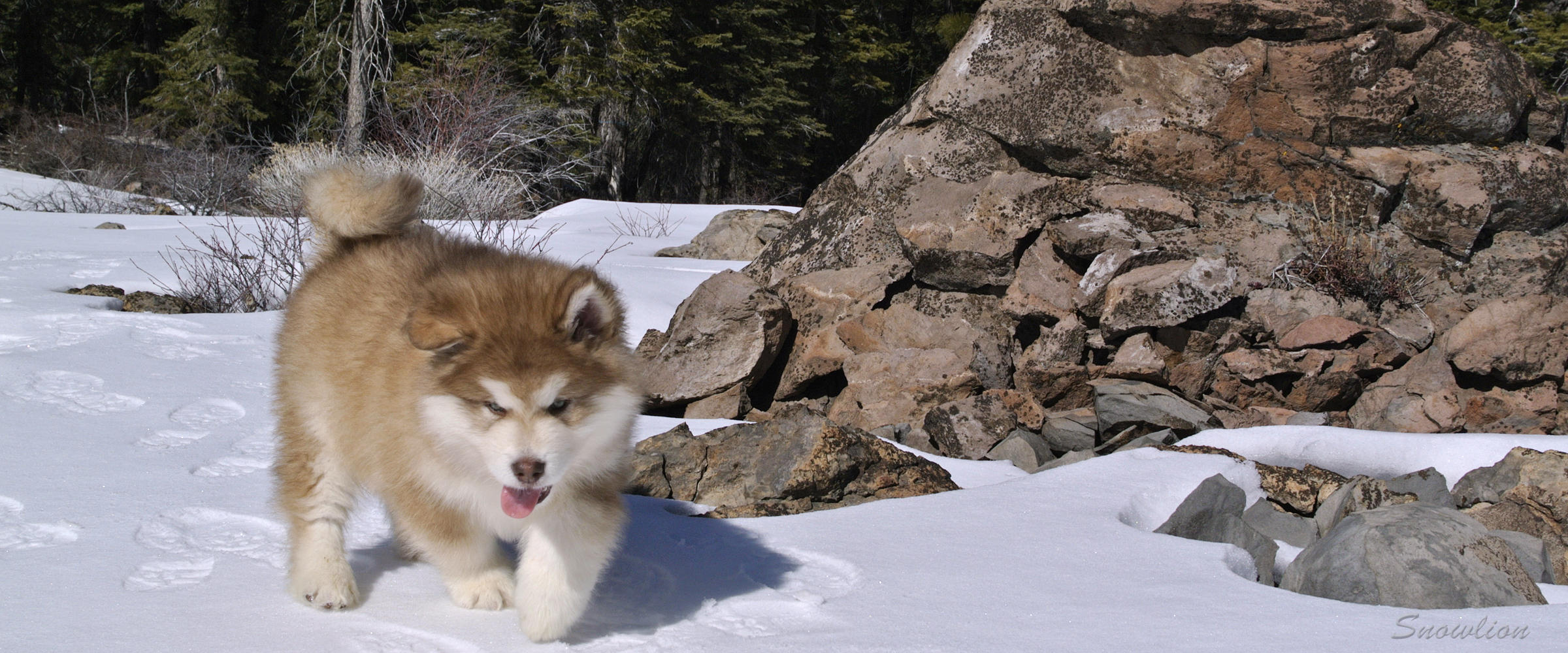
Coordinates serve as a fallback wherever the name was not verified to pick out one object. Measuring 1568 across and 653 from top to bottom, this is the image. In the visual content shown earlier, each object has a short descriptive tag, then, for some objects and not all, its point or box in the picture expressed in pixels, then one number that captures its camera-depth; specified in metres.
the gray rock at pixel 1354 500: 3.99
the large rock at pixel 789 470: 4.07
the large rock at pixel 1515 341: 5.36
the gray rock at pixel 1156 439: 4.96
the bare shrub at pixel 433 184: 10.72
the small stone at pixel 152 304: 6.45
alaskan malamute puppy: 2.38
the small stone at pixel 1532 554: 3.61
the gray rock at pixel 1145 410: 5.23
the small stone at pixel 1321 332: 5.60
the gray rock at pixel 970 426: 5.20
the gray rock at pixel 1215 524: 3.66
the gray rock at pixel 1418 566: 3.00
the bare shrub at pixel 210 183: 13.34
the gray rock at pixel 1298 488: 4.25
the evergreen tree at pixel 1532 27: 18.05
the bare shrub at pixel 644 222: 12.70
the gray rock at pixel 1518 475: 4.10
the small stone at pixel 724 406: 5.90
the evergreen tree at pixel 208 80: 21.42
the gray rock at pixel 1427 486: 4.23
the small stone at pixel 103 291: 6.66
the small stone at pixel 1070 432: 5.27
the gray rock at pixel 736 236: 10.66
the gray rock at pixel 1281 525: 3.92
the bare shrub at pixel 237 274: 7.33
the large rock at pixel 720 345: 6.02
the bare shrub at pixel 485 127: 13.76
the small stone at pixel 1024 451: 4.93
